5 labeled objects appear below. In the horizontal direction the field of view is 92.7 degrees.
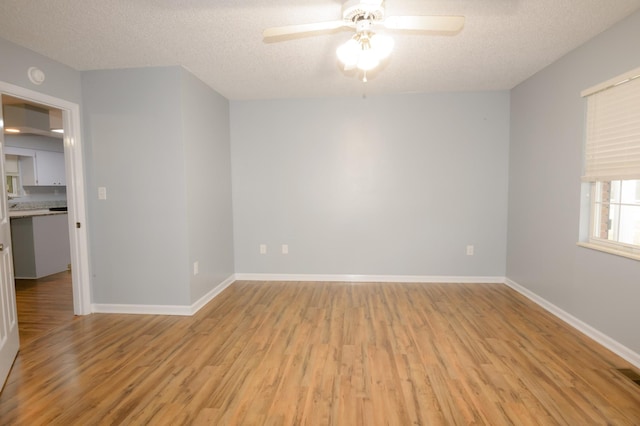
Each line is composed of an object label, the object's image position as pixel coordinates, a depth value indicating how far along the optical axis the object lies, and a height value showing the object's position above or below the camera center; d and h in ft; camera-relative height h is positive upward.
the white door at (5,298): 6.97 -2.46
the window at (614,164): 7.38 +0.74
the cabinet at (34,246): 14.37 -2.35
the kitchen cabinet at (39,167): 18.52 +1.87
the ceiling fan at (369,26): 5.25 +3.03
